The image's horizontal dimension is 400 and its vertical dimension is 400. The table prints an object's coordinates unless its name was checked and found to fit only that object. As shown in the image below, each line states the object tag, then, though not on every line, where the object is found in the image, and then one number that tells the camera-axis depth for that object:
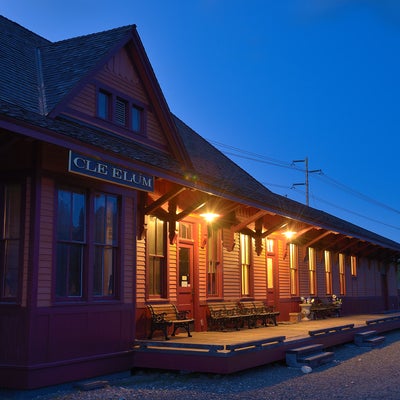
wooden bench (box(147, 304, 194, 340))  11.52
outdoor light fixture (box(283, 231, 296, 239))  17.91
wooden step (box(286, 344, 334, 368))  11.53
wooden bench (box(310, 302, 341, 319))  19.78
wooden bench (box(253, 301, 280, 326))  15.93
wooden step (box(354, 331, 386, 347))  15.77
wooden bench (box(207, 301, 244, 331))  14.12
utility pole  49.24
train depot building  8.89
